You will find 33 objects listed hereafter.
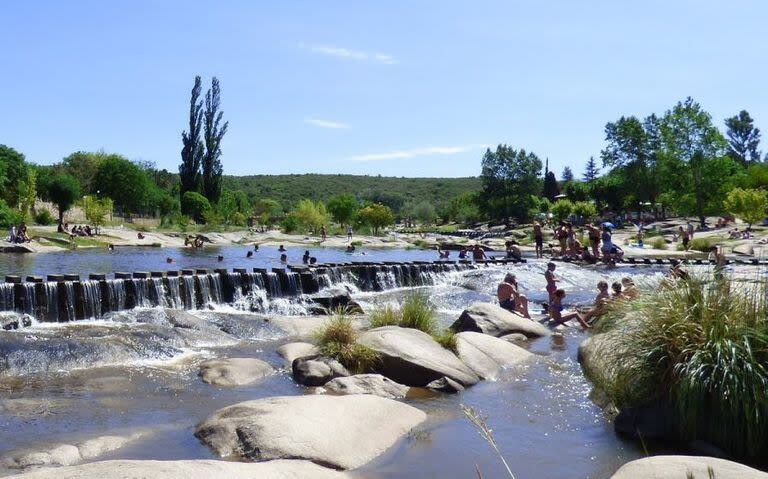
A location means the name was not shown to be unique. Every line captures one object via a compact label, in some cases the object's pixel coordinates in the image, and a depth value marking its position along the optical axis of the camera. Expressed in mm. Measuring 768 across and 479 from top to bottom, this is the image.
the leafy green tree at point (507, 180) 77062
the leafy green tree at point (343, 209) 64875
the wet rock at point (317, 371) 8930
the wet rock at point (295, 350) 10430
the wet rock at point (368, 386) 8234
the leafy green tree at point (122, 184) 74625
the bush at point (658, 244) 36803
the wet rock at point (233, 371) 9000
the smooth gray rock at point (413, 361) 9039
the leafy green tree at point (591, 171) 110688
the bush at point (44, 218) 50531
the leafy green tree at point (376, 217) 65938
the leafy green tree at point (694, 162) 49844
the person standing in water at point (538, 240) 30141
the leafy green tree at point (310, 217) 62781
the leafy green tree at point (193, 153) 63375
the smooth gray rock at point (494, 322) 12656
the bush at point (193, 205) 60219
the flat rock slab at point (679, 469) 4387
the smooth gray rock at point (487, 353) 9844
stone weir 14156
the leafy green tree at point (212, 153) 63906
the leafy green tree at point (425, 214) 91062
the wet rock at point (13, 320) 12562
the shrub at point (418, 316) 11148
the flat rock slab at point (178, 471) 4273
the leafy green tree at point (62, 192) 45969
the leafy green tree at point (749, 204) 40438
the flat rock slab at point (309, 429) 5691
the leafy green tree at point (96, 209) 45750
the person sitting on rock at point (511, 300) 15461
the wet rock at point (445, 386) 8742
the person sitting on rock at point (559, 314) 14570
